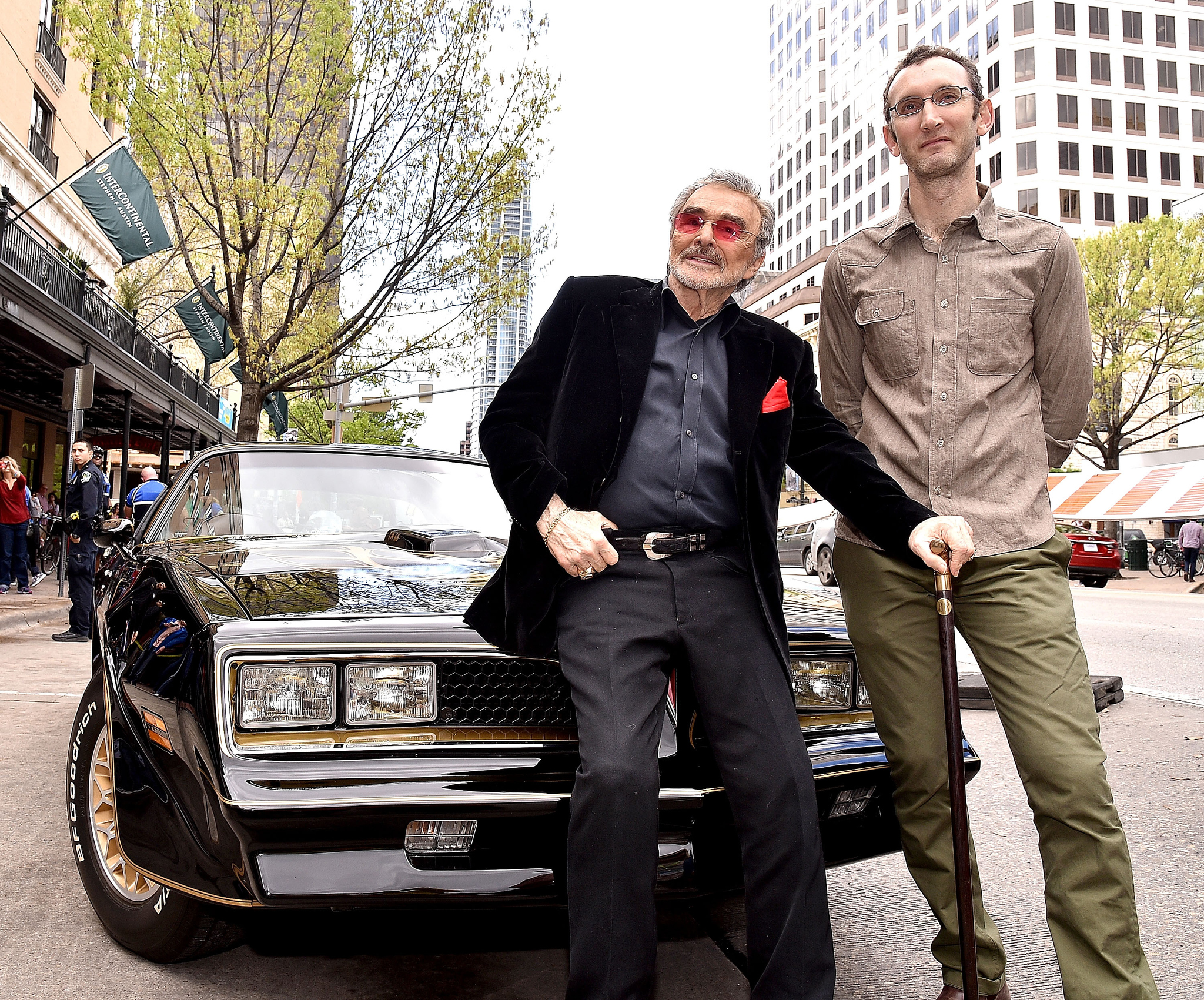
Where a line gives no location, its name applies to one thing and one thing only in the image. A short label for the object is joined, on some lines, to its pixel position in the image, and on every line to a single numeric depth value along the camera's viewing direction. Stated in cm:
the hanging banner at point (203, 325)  2195
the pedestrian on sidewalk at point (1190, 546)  2600
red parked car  2305
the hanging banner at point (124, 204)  1617
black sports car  198
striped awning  2180
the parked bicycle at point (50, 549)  1978
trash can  3108
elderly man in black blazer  193
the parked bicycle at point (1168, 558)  2927
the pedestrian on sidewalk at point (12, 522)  1422
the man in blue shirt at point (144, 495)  811
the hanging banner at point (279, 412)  3059
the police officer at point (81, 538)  996
